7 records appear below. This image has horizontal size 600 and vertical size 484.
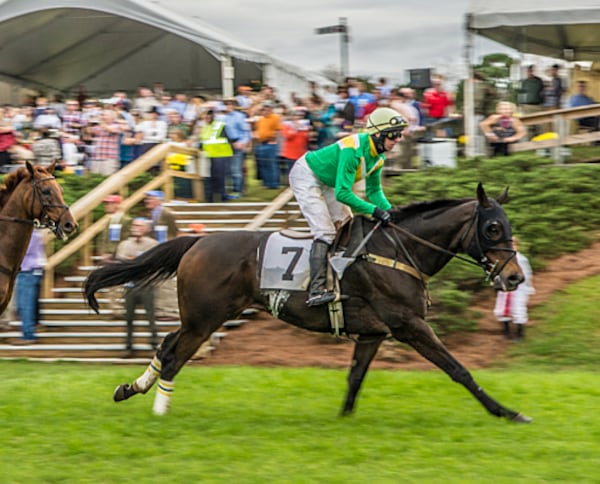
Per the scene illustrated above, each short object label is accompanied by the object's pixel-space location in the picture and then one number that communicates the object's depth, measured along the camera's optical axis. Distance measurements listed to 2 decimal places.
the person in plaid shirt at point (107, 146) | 17.00
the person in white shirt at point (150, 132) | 17.09
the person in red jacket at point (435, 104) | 17.19
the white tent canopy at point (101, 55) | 22.53
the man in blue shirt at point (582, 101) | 16.48
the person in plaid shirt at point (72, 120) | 18.58
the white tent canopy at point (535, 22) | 15.97
